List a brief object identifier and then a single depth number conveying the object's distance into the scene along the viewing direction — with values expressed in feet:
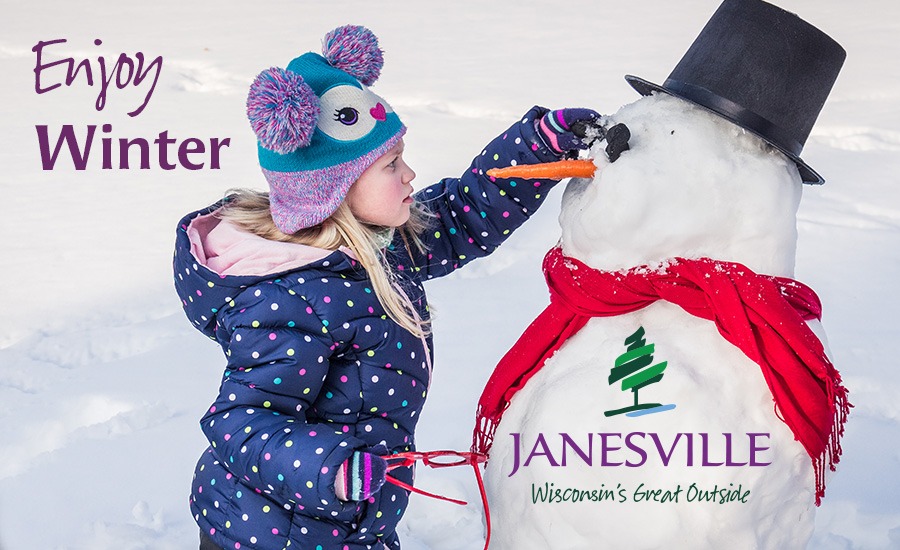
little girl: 8.34
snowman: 8.36
